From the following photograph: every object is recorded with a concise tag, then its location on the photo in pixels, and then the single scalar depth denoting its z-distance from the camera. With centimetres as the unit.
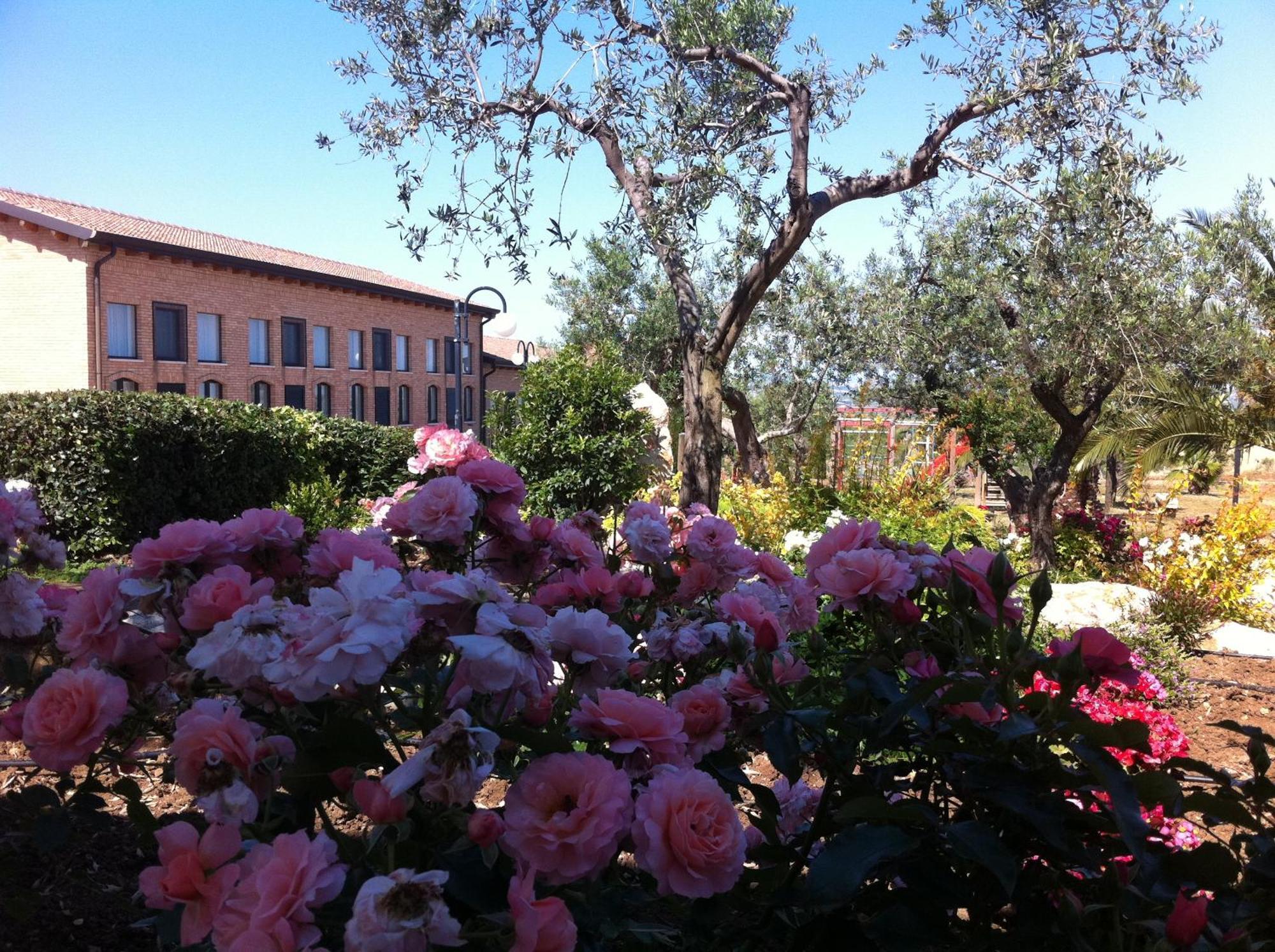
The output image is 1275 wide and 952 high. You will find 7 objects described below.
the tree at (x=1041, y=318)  785
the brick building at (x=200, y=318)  2077
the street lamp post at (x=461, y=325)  1492
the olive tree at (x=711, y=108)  720
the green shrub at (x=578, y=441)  944
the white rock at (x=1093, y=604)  695
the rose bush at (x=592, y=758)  101
